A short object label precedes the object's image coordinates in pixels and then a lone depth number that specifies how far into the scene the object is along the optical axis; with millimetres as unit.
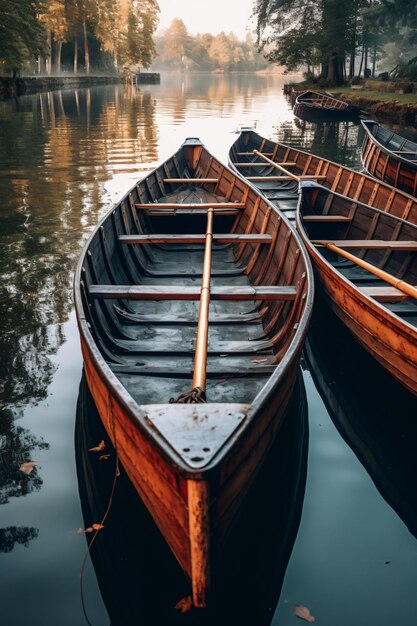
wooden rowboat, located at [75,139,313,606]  3441
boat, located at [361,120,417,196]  15812
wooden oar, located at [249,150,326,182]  15586
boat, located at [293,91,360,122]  39656
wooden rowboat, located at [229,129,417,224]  11922
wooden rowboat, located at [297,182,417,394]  6398
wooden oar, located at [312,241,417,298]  7004
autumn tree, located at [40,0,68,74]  68812
